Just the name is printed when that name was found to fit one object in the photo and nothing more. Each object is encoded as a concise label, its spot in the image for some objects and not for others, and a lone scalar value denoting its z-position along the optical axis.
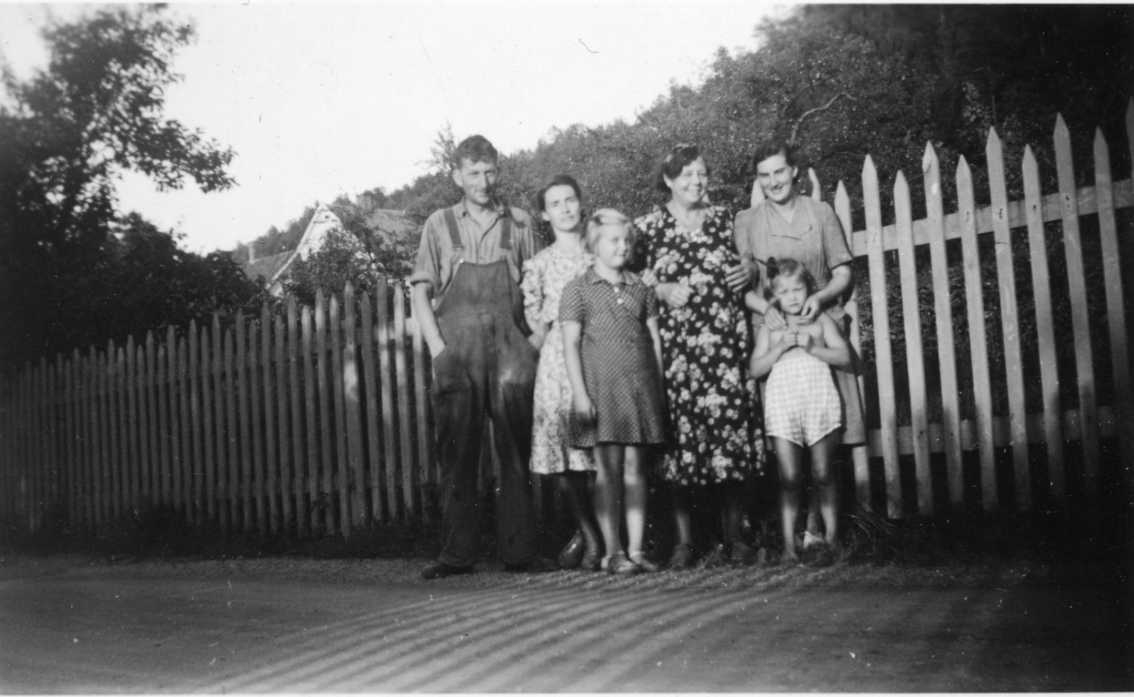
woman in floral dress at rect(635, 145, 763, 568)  4.66
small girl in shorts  4.57
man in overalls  4.93
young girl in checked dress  4.59
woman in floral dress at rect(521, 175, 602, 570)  4.88
